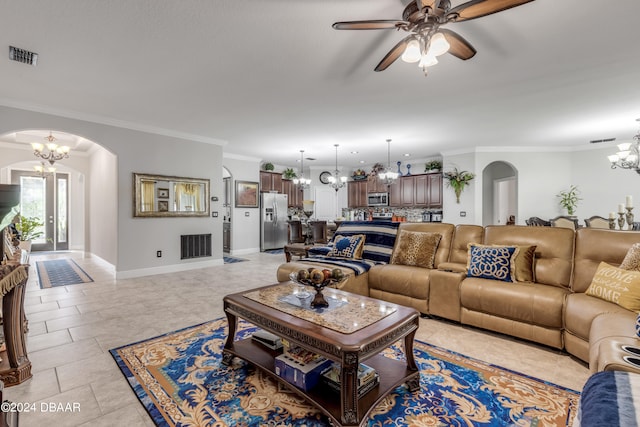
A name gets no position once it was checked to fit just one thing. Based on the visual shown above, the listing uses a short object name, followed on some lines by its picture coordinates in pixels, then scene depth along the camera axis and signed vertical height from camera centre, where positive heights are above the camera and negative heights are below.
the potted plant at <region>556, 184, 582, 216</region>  6.61 +0.22
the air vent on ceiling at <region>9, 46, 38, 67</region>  2.63 +1.47
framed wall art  7.65 +0.47
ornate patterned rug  1.60 -1.14
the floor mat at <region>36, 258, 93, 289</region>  4.67 -1.09
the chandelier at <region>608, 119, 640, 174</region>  4.54 +0.85
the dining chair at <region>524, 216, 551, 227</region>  5.54 -0.25
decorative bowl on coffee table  1.98 -0.51
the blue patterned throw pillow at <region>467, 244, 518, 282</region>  2.75 -0.52
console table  1.87 -0.76
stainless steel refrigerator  8.21 -0.27
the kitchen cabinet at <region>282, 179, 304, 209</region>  8.98 +0.59
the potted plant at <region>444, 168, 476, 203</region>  6.80 +0.73
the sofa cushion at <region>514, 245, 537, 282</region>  2.75 -0.53
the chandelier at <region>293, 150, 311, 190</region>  7.62 +0.79
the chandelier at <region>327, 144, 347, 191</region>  7.38 +0.76
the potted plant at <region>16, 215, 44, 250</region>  4.69 -0.24
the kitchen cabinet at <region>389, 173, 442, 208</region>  7.63 +0.52
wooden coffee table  1.45 -0.70
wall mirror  5.07 +0.31
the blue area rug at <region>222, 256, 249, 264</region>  6.48 -1.11
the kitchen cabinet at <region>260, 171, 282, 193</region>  8.34 +0.88
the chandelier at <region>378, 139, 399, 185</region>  6.41 +0.78
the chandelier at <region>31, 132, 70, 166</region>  5.23 +1.20
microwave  8.58 +0.34
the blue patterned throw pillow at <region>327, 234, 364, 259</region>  3.88 -0.49
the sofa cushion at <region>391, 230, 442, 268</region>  3.37 -0.47
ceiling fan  1.72 +1.19
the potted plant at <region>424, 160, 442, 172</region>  7.64 +1.17
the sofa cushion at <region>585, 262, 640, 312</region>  2.00 -0.57
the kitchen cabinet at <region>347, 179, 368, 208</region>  9.16 +0.55
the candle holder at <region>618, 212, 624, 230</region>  3.49 -0.16
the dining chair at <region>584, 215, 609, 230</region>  4.65 -0.24
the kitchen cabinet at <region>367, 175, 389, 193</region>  8.62 +0.76
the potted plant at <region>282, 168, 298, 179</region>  8.74 +1.12
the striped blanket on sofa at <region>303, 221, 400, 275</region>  3.58 -0.49
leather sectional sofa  2.06 -0.71
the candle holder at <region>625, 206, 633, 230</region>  3.26 -0.09
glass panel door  7.95 +0.27
